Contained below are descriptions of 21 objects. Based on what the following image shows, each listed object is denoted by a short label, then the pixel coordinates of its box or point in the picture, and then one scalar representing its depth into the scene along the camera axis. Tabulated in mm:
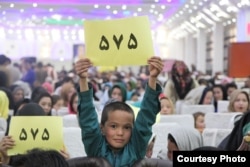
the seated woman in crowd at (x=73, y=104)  9492
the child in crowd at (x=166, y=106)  8906
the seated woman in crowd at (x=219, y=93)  13078
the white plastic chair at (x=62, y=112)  9734
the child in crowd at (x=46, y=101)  8508
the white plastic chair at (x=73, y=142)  6613
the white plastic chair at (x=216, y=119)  8547
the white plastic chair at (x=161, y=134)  6918
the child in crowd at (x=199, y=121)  8453
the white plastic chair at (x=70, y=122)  7887
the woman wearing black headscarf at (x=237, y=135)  4645
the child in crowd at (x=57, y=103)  10338
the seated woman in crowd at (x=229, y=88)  13770
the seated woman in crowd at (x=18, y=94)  11273
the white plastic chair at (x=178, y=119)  8094
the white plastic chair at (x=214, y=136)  6797
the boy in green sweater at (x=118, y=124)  3674
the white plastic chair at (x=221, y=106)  11428
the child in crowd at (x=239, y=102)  9094
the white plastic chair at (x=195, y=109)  10391
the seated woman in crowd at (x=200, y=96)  11547
